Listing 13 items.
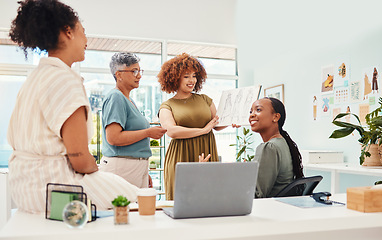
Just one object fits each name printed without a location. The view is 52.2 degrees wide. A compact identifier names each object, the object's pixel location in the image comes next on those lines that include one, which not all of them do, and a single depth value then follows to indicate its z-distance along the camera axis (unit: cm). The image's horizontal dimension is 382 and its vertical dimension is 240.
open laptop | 129
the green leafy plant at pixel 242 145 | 657
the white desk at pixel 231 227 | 115
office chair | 208
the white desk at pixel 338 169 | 329
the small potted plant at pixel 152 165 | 640
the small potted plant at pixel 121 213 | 122
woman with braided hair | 216
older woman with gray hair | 230
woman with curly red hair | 264
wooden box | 144
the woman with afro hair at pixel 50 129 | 131
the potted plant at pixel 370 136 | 337
